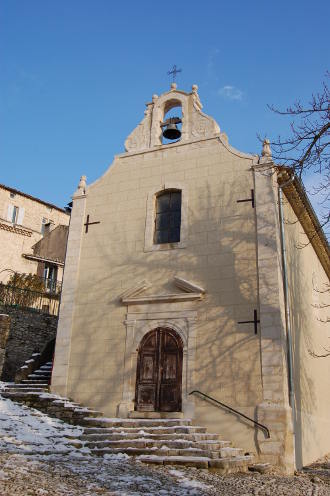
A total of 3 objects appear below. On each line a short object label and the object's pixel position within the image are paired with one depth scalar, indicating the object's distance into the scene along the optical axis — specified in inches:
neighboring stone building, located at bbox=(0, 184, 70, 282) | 1219.9
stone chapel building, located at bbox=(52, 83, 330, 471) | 417.4
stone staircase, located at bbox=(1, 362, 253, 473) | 327.0
